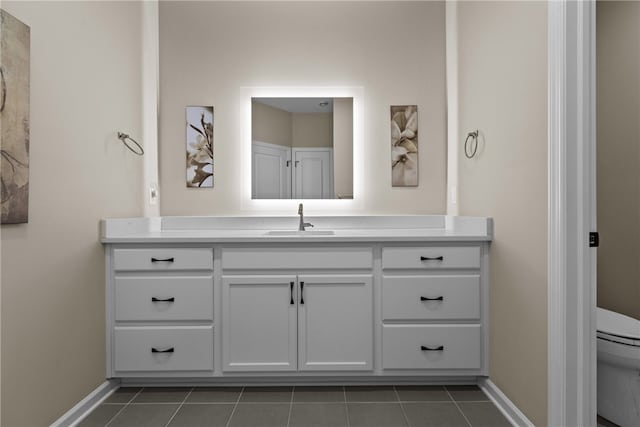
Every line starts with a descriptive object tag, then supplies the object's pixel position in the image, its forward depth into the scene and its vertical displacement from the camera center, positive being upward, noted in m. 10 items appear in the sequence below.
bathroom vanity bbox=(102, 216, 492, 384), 1.91 -0.48
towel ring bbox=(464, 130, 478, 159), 2.09 +0.40
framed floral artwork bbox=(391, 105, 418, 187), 2.50 +0.47
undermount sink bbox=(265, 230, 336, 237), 2.15 -0.12
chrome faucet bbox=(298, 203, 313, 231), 2.32 -0.07
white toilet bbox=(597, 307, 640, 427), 1.53 -0.68
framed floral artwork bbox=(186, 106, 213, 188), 2.48 +0.45
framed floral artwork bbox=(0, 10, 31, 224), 1.30 +0.34
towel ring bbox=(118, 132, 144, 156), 2.10 +0.41
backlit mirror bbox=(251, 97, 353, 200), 2.53 +0.44
